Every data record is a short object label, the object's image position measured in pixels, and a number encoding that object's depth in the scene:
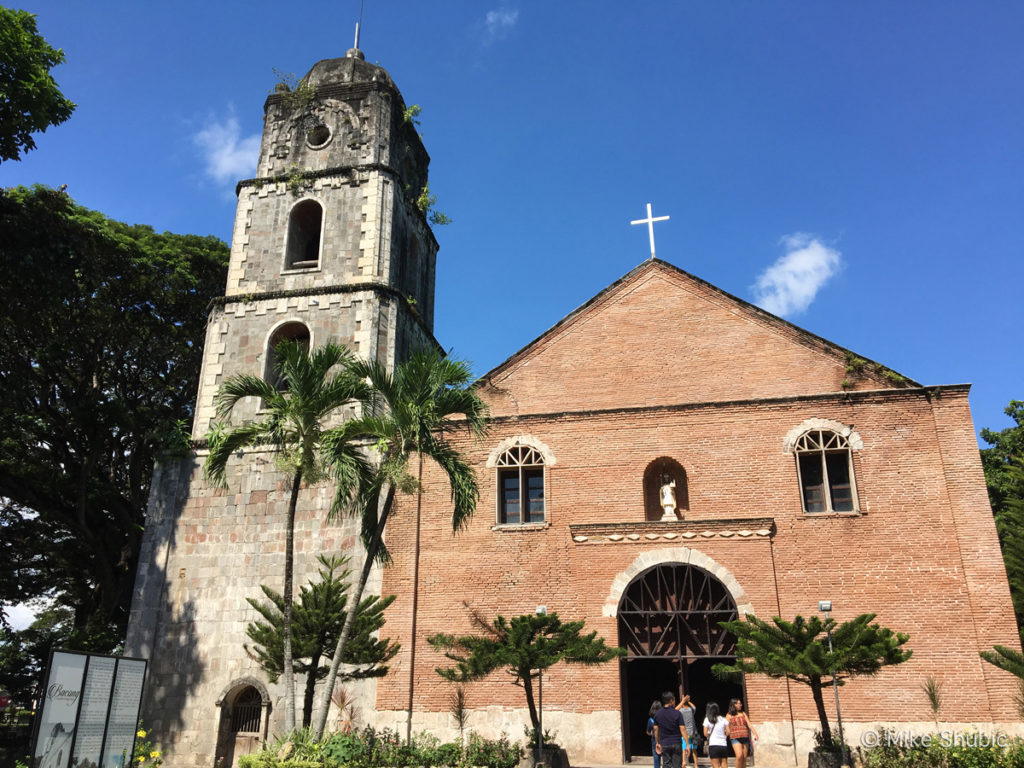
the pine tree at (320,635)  15.16
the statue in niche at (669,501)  17.89
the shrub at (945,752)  13.58
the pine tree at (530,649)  13.77
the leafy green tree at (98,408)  23.69
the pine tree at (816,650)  12.66
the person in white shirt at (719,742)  13.91
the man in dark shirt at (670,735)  13.09
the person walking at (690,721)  15.44
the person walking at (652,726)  14.08
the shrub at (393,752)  12.73
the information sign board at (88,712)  10.99
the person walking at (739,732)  13.64
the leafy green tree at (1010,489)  17.89
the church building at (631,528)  16.23
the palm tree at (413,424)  13.97
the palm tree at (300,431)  13.91
